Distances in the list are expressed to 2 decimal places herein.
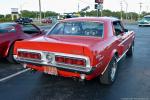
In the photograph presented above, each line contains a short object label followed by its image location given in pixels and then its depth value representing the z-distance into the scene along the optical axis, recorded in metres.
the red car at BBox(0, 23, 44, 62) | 4.03
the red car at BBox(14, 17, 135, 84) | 2.50
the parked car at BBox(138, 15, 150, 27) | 17.75
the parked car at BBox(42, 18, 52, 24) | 25.83
